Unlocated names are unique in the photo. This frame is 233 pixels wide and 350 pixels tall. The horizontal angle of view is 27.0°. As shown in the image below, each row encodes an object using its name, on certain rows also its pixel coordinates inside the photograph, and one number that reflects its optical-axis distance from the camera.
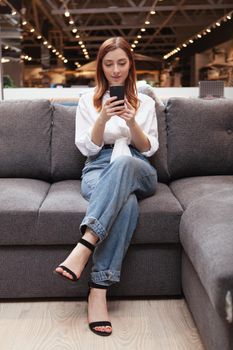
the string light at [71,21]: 8.23
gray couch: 1.54
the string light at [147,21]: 8.08
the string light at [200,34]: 8.42
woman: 1.79
